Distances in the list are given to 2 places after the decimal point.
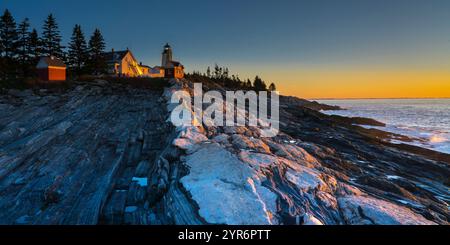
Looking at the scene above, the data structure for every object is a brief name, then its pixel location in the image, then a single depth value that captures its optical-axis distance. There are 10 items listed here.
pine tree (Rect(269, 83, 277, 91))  178.43
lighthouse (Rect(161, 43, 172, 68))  73.43
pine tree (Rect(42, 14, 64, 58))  55.50
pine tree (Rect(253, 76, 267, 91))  149.05
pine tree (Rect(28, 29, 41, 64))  54.12
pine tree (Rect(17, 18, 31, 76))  53.22
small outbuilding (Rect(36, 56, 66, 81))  44.50
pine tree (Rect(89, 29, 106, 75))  57.19
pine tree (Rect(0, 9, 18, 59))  51.47
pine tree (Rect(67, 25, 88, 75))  56.56
